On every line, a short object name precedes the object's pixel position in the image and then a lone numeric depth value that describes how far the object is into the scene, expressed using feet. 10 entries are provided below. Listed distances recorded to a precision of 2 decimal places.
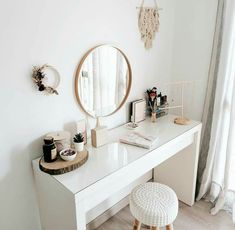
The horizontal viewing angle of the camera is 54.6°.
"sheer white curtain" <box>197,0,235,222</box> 5.87
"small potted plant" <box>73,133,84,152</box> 4.70
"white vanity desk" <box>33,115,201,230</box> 3.87
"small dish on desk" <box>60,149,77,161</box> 4.34
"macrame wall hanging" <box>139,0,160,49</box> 6.15
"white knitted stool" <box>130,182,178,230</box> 4.76
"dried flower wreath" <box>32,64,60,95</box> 4.34
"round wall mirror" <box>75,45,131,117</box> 5.17
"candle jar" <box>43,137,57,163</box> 4.28
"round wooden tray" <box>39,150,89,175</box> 4.10
